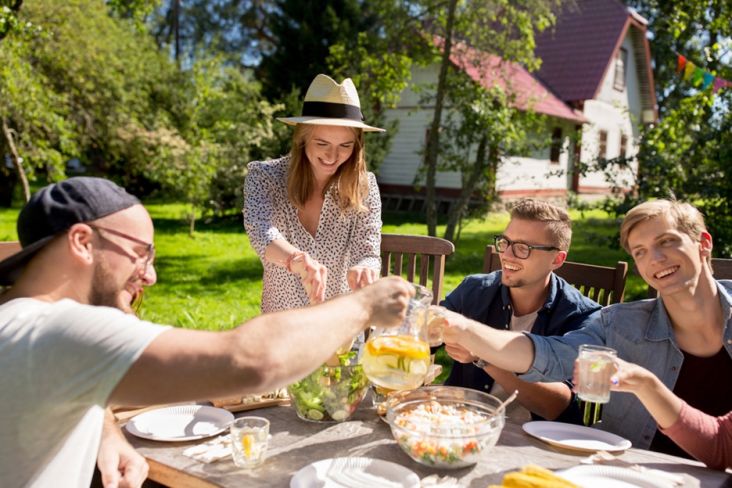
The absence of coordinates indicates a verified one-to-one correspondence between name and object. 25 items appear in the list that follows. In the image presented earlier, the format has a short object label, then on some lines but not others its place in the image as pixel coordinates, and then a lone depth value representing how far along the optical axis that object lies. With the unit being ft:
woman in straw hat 10.36
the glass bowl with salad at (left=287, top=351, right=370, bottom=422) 6.82
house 60.95
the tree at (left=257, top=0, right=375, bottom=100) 58.23
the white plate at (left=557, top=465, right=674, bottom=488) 5.62
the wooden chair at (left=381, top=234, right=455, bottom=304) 12.17
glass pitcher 5.75
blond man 7.36
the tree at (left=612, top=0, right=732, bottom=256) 22.29
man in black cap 3.91
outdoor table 5.64
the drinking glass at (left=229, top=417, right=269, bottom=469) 5.73
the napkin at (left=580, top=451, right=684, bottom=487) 5.73
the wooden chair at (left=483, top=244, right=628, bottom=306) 10.41
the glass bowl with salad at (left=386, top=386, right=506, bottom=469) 5.68
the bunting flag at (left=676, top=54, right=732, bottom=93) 26.10
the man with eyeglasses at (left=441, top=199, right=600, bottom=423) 9.03
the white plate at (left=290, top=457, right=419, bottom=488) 5.41
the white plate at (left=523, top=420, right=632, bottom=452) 6.42
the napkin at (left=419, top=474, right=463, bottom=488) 5.43
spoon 6.06
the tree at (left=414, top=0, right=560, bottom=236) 33.45
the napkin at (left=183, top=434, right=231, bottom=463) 5.90
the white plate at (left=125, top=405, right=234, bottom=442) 6.32
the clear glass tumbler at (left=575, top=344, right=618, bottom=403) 6.12
